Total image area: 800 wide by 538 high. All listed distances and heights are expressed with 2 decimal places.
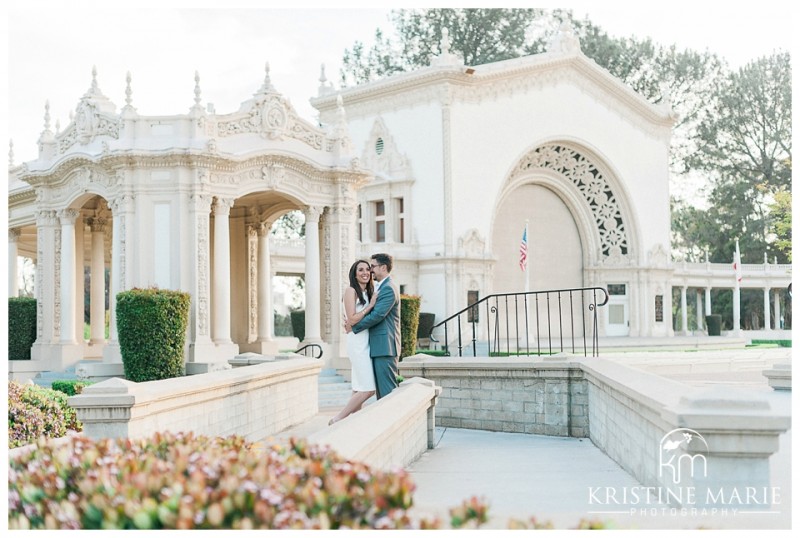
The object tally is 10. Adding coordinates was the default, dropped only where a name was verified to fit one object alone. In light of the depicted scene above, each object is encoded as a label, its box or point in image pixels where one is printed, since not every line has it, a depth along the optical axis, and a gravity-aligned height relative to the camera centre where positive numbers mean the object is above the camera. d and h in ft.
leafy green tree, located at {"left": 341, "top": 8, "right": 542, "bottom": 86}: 174.40 +47.87
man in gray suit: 32.37 -0.91
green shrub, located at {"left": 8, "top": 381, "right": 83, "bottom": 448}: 37.06 -4.44
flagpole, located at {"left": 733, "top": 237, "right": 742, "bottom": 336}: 144.66 -0.35
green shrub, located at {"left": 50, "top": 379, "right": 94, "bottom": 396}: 53.50 -4.53
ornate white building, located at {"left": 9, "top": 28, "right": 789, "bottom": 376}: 65.16 +9.24
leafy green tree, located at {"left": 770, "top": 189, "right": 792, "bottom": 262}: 94.68 +8.64
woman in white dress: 32.68 -1.53
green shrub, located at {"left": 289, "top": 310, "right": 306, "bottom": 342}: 106.04 -2.18
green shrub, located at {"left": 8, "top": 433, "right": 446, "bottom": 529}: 13.10 -2.73
